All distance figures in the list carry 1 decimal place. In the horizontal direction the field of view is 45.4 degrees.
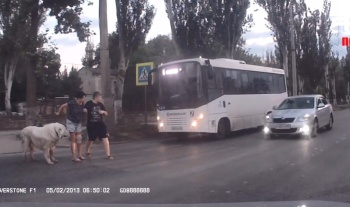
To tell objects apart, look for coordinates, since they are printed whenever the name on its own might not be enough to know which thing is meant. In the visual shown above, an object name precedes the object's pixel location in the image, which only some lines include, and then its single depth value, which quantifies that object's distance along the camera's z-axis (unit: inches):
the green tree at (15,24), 677.9
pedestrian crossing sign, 710.5
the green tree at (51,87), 1833.2
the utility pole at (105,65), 678.5
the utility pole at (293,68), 1234.0
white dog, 404.5
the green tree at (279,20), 1433.3
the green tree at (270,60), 2477.9
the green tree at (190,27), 987.9
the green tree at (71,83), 2089.0
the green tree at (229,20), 1080.8
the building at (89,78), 2338.8
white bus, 634.8
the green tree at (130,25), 1174.3
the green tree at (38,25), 704.4
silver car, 613.6
